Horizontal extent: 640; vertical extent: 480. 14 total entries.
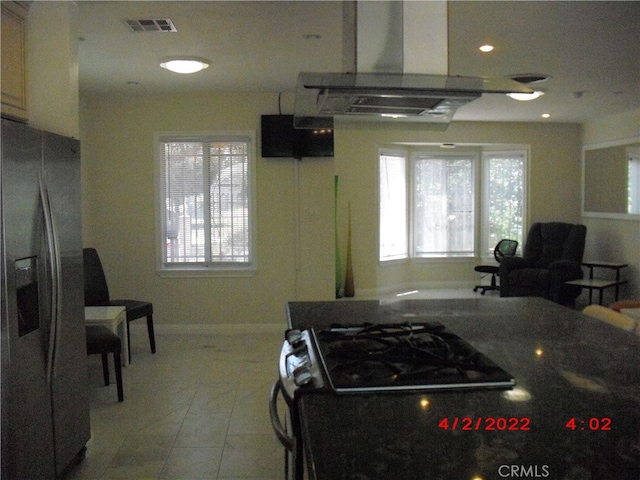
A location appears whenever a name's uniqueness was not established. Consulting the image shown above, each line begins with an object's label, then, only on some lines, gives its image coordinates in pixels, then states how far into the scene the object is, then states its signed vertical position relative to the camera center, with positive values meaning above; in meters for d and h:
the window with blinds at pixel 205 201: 5.75 +0.13
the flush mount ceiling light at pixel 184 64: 4.15 +1.12
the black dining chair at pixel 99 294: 4.80 -0.69
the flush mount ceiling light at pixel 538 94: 5.12 +1.14
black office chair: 8.11 -0.59
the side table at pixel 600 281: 6.39 -0.84
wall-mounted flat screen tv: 5.55 +0.72
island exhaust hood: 1.95 +0.46
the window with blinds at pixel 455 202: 8.62 +0.15
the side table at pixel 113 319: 4.04 -0.77
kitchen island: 1.05 -0.47
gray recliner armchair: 6.73 -0.68
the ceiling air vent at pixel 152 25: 3.37 +1.15
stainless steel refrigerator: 2.20 -0.40
